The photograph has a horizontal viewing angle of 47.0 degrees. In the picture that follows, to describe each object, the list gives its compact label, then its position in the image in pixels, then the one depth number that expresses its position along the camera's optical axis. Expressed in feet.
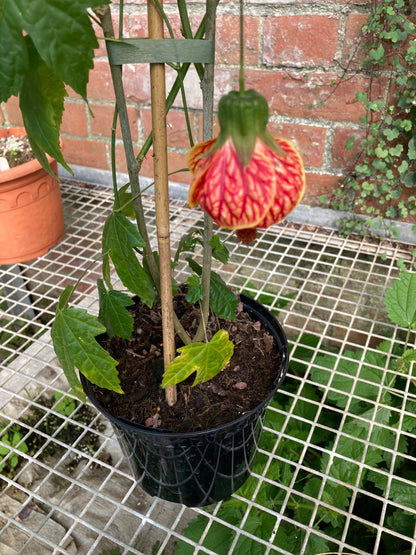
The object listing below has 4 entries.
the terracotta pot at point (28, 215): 3.65
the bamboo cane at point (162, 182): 1.43
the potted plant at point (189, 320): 1.19
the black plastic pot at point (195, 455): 1.93
